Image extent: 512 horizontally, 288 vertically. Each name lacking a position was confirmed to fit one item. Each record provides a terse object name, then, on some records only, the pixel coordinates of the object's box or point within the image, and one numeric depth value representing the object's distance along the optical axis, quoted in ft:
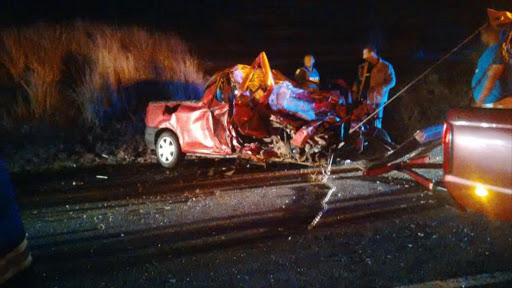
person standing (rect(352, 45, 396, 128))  27.78
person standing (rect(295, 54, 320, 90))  31.24
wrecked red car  22.58
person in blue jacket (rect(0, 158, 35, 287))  7.67
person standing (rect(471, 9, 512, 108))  15.85
